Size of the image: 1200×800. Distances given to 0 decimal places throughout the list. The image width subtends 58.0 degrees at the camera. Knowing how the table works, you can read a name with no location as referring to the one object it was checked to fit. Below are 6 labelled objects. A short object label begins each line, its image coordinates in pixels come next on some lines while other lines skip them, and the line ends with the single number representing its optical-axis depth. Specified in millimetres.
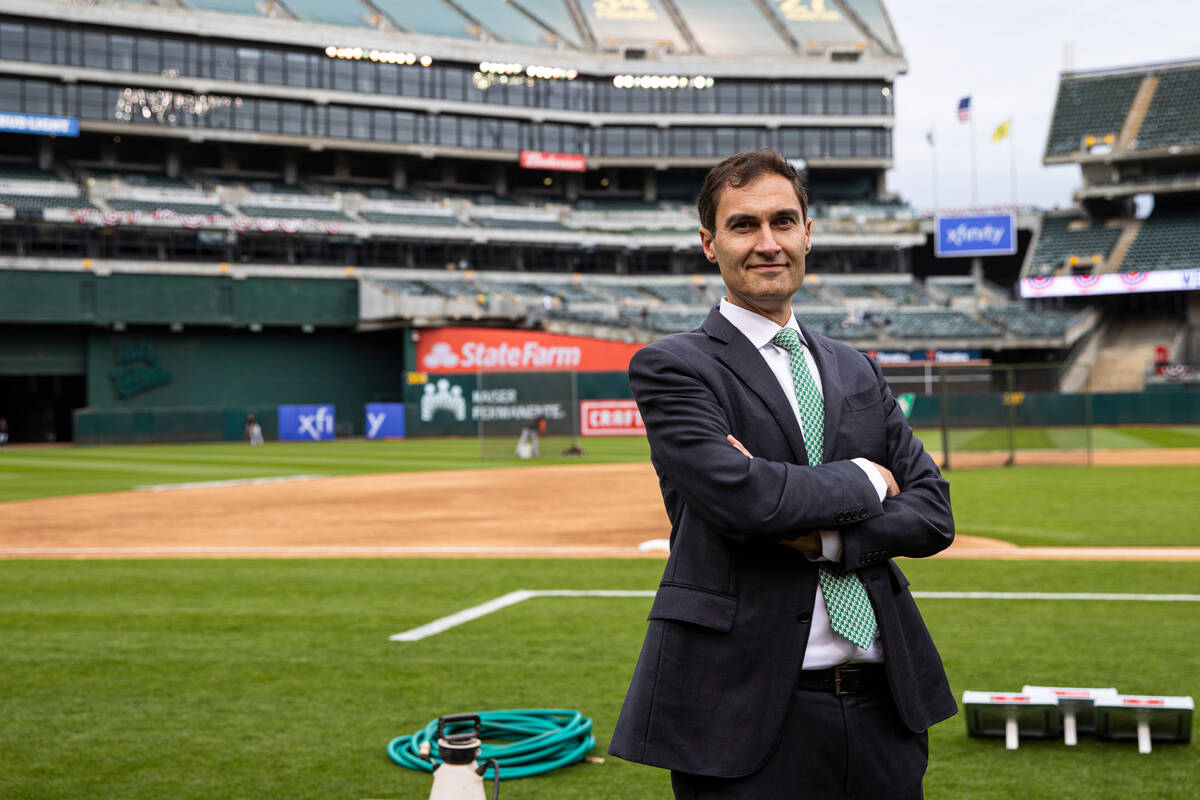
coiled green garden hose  5746
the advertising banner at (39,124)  53625
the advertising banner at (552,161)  67938
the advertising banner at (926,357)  57172
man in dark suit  2730
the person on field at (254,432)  46125
